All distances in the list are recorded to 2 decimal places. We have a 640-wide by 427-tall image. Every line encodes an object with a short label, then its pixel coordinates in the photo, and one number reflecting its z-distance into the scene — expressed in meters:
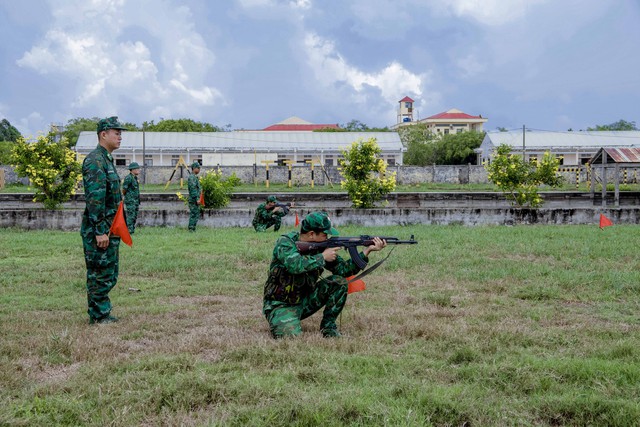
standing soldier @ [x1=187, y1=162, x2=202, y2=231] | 15.41
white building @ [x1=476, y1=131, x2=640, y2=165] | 54.97
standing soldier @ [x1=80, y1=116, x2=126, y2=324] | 6.39
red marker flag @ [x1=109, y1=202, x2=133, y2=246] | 6.49
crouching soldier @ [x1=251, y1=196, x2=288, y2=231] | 13.99
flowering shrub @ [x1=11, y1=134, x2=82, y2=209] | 18.16
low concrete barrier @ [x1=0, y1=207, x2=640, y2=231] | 16.41
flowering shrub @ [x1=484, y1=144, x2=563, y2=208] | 20.72
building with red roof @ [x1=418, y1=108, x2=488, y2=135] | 102.38
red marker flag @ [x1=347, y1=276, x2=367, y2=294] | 6.13
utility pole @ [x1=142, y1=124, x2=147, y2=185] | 37.53
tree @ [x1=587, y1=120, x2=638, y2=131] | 75.69
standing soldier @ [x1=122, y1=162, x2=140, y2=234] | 14.55
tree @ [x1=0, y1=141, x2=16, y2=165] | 51.44
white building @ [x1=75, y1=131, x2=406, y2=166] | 50.50
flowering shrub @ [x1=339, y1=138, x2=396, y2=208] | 19.17
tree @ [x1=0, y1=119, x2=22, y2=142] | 73.67
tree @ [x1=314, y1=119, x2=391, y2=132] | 69.86
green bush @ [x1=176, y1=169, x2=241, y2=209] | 18.02
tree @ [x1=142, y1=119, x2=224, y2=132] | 65.38
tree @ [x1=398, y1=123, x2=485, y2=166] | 61.69
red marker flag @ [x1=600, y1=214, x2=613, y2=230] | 15.61
